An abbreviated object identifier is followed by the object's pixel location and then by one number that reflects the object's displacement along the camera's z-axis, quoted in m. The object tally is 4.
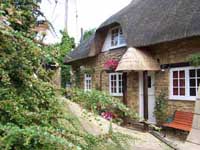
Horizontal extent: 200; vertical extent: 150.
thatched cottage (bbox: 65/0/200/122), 7.34
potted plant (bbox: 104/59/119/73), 9.86
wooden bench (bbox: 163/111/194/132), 7.10
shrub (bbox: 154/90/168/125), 7.98
